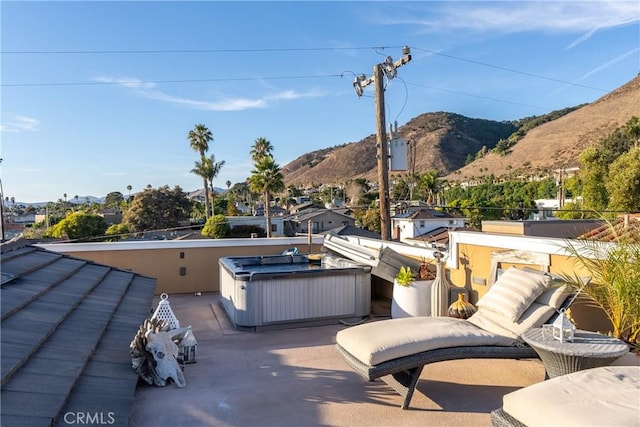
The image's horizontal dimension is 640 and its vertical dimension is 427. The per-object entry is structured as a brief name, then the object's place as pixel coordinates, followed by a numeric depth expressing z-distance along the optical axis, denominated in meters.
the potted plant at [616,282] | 3.65
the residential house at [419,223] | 28.62
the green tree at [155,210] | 42.19
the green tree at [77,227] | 31.83
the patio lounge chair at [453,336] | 3.61
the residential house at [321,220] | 43.16
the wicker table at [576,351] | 3.13
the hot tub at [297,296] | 6.30
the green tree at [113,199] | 86.38
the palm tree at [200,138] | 42.62
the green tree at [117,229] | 36.91
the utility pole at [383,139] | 8.72
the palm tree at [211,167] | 43.81
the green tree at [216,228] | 29.77
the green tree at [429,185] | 49.35
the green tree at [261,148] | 38.97
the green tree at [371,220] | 37.88
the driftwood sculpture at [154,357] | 4.11
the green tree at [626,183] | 19.86
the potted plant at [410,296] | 6.00
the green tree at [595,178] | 23.67
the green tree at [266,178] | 30.31
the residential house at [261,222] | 34.91
